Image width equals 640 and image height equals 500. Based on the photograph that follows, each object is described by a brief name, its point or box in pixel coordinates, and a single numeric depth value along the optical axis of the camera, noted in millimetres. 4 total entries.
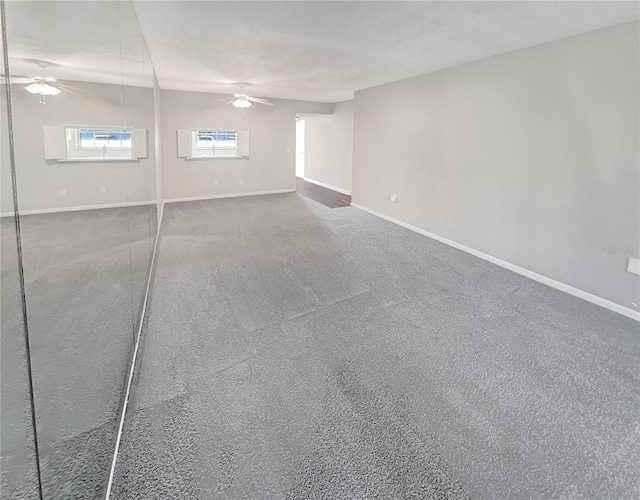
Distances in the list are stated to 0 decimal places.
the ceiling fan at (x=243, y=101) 6828
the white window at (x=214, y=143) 7957
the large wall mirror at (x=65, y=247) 766
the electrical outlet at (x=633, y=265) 3104
